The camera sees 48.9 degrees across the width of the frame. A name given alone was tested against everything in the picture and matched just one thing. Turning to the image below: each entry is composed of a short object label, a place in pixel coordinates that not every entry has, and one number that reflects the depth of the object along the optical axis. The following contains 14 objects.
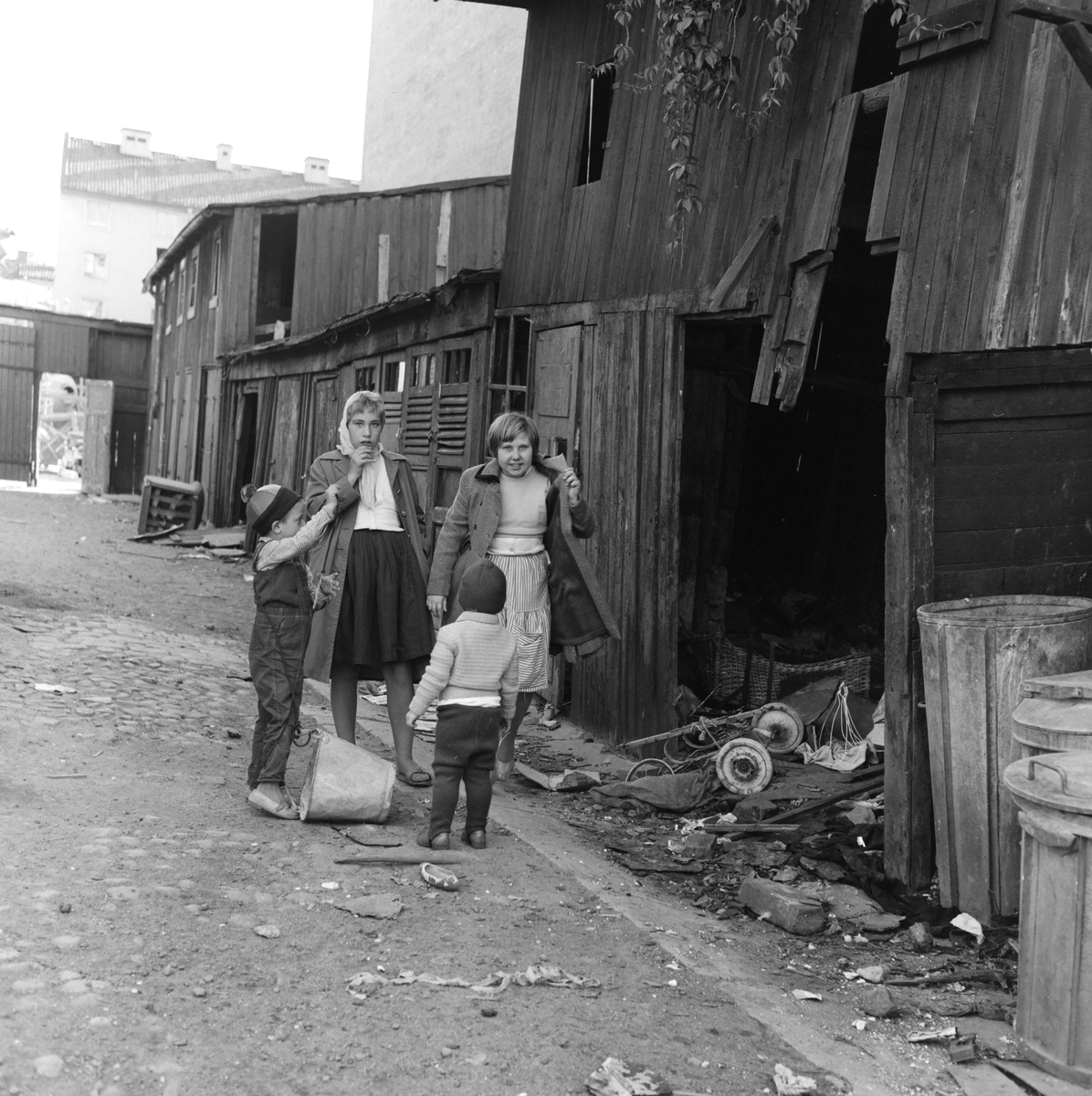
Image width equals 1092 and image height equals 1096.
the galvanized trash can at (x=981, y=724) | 4.66
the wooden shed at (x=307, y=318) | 12.10
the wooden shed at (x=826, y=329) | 5.14
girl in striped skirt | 6.08
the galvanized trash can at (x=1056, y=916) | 3.44
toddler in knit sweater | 4.95
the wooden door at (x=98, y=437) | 30.61
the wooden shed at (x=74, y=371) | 31.45
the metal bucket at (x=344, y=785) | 5.07
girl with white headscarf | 5.70
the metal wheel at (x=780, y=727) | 7.30
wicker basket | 8.26
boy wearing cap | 5.12
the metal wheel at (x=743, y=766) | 6.66
